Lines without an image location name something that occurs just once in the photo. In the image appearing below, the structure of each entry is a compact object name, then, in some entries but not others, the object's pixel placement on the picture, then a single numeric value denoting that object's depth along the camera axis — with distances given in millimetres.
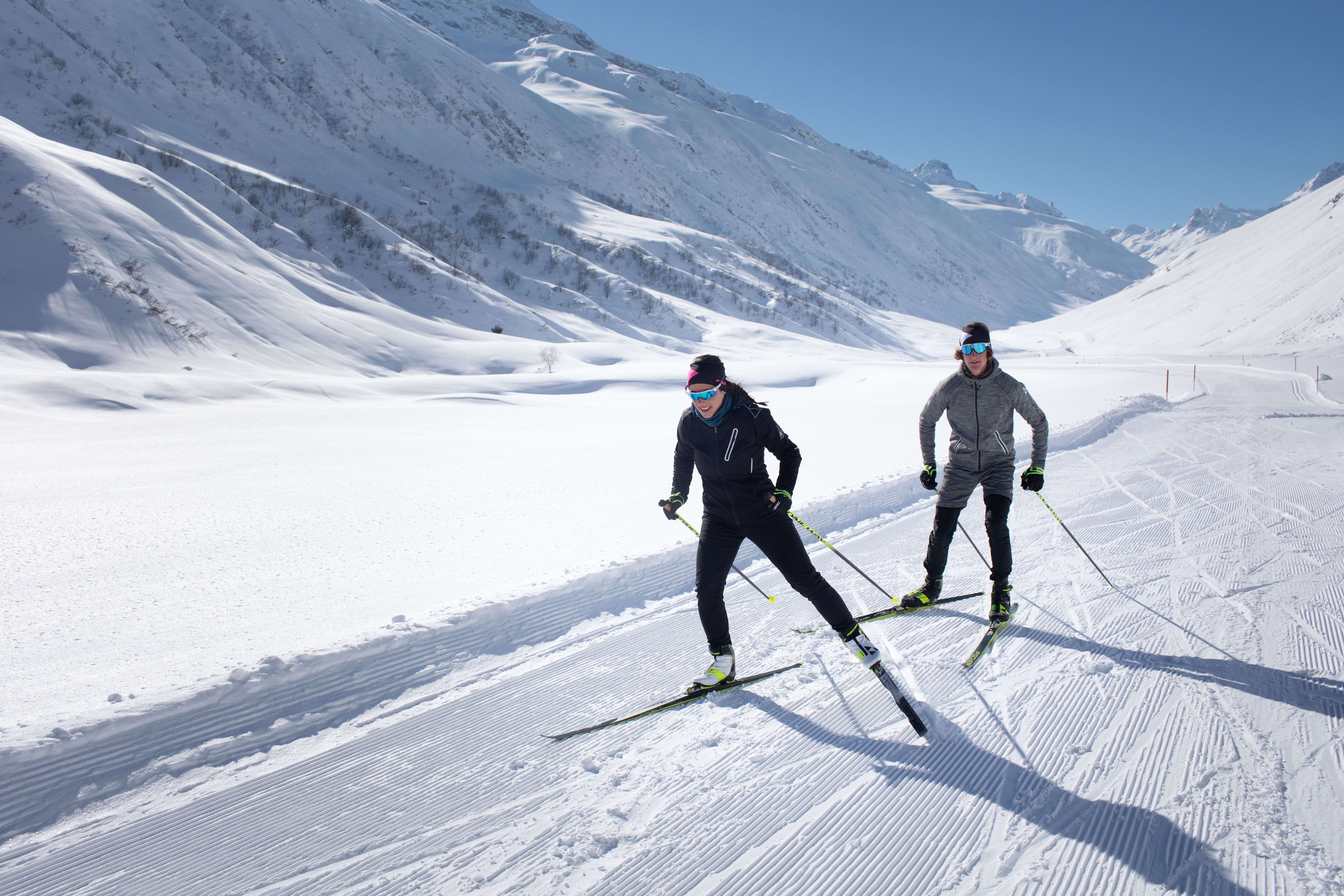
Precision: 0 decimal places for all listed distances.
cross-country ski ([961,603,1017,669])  3861
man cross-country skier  4305
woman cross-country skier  3309
